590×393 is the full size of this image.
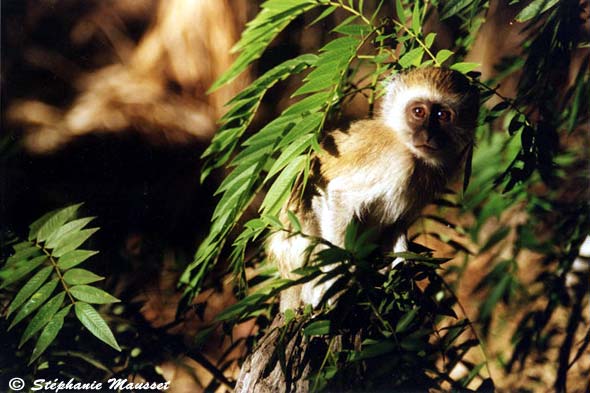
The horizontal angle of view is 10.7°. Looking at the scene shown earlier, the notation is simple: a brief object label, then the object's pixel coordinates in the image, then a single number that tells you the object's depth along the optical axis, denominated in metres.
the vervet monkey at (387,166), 2.88
